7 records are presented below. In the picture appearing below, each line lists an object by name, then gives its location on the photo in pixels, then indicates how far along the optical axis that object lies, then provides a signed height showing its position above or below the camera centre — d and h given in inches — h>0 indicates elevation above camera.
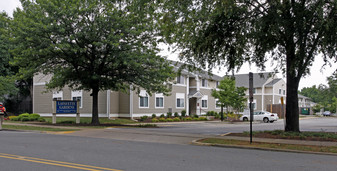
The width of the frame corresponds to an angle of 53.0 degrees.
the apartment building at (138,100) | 1401.3 -6.8
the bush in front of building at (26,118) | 1182.6 -67.4
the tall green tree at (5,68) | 1423.5 +149.0
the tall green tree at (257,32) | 575.2 +122.3
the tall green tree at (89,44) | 831.1 +141.2
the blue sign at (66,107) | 1032.1 -25.6
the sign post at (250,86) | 520.2 +19.0
